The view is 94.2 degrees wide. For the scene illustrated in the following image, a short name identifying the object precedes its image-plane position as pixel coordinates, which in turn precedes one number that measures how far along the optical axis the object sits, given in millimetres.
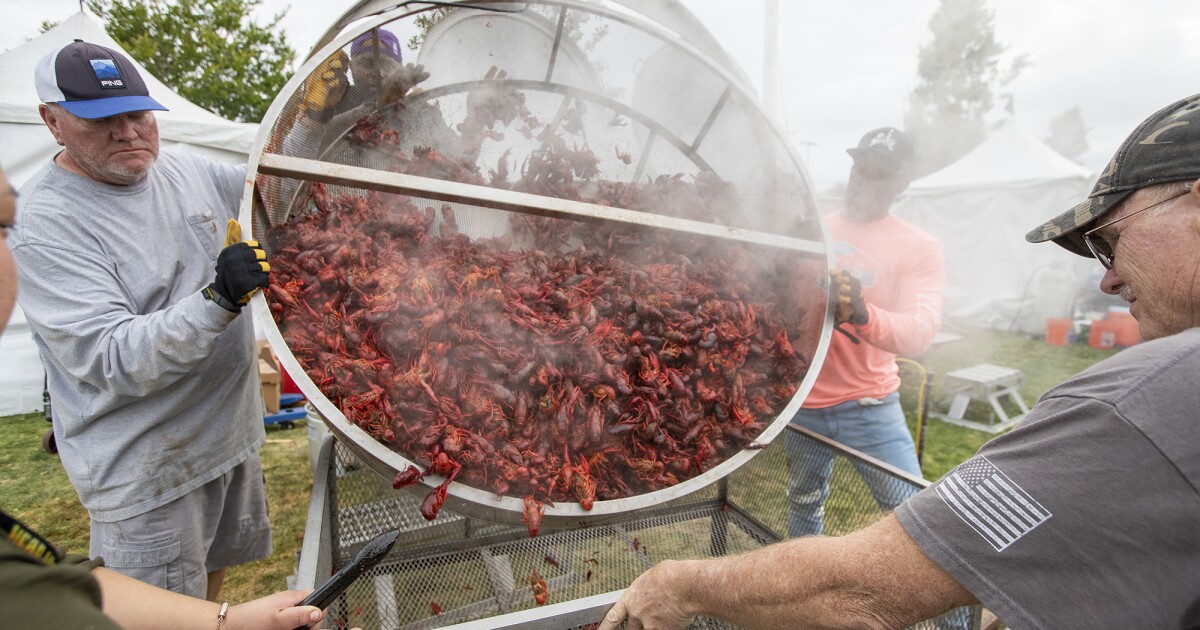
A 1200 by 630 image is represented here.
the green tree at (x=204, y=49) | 14539
